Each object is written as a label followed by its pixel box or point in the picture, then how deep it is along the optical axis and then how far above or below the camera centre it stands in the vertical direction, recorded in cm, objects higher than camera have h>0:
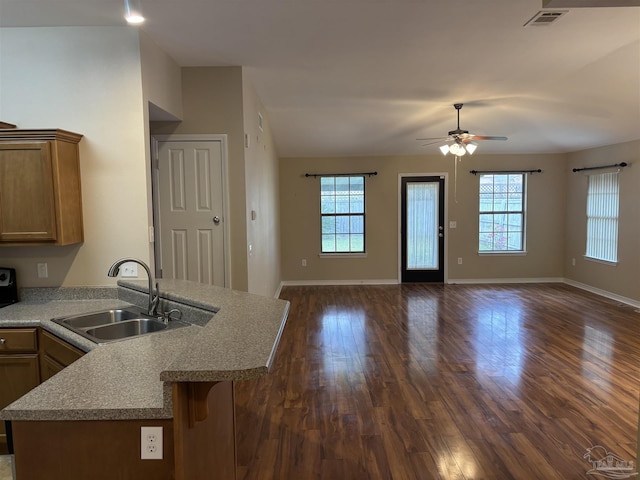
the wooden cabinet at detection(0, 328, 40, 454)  228 -81
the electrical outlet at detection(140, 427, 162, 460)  132 -72
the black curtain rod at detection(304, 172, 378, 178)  765 +71
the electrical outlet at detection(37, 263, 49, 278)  286 -37
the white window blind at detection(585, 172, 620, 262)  636 -11
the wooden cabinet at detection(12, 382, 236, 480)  132 -74
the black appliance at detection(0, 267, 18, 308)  274 -46
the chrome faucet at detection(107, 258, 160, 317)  238 -49
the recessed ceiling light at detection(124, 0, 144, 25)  228 +117
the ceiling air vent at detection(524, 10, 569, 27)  272 +130
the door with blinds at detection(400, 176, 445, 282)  772 -32
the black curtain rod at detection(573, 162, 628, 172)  605 +67
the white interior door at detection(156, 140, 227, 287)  373 +4
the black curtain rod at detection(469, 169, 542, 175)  762 +73
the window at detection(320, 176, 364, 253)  774 -2
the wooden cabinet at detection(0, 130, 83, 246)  254 +19
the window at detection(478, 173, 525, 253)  771 -3
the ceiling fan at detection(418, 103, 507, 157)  488 +83
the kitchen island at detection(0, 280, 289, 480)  128 -62
